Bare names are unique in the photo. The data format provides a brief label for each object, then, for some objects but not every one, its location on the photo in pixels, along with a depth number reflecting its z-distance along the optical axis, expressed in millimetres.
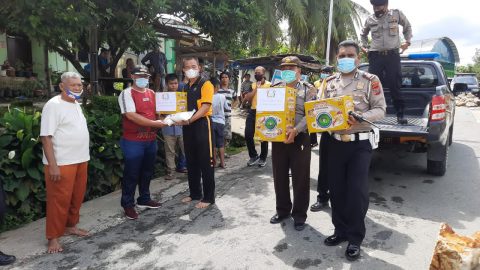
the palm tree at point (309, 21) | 16812
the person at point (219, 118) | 6152
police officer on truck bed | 5148
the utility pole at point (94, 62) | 6160
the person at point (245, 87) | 7335
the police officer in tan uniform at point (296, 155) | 3648
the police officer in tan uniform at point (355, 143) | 3156
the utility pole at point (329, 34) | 17242
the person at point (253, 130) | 6336
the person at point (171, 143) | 5688
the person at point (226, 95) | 6738
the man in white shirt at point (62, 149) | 3264
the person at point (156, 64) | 8977
